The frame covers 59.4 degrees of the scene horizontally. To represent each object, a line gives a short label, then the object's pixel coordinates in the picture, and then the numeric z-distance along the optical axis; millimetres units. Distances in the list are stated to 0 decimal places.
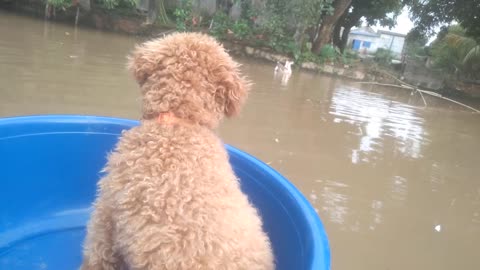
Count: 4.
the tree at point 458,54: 13586
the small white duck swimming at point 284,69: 9905
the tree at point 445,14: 12812
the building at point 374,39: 32750
